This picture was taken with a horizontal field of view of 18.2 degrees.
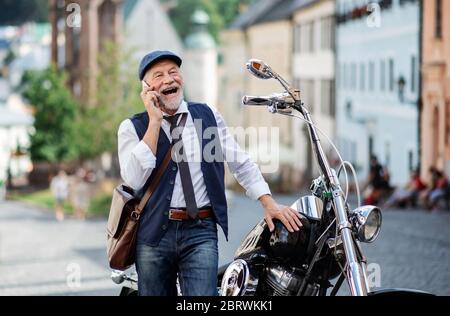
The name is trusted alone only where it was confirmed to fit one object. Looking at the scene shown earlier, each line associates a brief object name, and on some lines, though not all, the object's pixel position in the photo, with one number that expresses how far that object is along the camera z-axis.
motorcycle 5.18
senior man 5.41
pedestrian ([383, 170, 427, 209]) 27.69
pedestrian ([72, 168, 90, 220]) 36.70
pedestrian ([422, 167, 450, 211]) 25.20
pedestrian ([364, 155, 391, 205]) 29.34
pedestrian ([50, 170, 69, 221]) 37.28
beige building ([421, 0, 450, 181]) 31.27
